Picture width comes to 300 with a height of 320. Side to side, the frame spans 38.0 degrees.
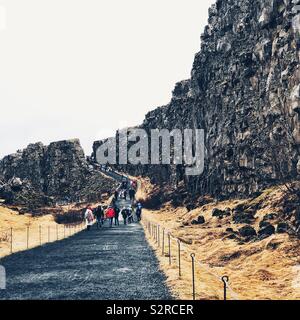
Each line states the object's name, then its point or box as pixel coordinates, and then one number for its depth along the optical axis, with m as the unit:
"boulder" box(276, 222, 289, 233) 27.24
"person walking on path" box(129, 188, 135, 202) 68.12
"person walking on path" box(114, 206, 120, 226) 40.53
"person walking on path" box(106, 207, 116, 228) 39.06
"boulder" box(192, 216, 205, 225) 42.72
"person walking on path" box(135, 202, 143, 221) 43.50
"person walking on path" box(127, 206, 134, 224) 42.03
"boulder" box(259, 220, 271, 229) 30.58
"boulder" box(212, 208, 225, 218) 42.76
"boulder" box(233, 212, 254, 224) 35.43
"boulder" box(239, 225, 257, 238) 29.39
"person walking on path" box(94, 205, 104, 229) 38.31
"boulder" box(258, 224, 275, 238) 27.59
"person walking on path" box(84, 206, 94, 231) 36.98
